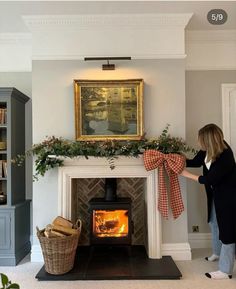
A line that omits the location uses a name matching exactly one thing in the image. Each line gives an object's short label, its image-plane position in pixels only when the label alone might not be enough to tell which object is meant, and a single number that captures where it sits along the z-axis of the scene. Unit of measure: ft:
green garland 8.68
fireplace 8.92
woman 7.48
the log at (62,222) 8.19
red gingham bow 8.52
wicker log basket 7.64
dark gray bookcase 8.91
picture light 9.17
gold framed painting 9.25
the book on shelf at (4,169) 9.33
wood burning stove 9.15
